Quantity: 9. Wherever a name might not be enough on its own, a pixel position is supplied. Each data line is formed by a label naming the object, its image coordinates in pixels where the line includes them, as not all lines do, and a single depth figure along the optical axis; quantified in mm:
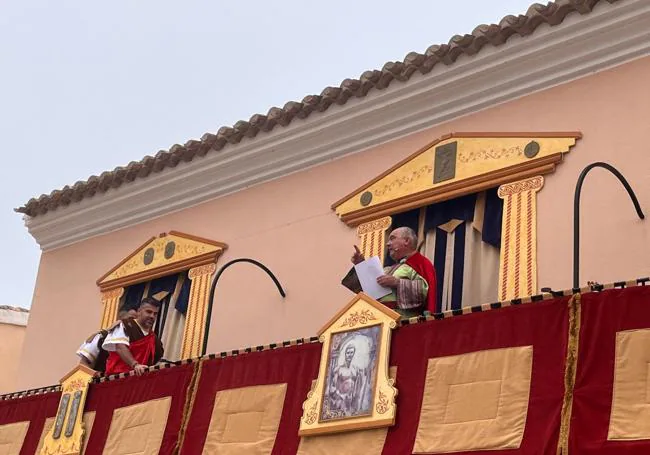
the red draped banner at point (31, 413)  10047
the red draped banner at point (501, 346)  6504
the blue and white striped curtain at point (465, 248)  8805
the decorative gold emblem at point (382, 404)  7334
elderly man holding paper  8211
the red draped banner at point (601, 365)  6176
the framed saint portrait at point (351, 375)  7516
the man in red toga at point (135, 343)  9898
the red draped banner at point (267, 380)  7914
